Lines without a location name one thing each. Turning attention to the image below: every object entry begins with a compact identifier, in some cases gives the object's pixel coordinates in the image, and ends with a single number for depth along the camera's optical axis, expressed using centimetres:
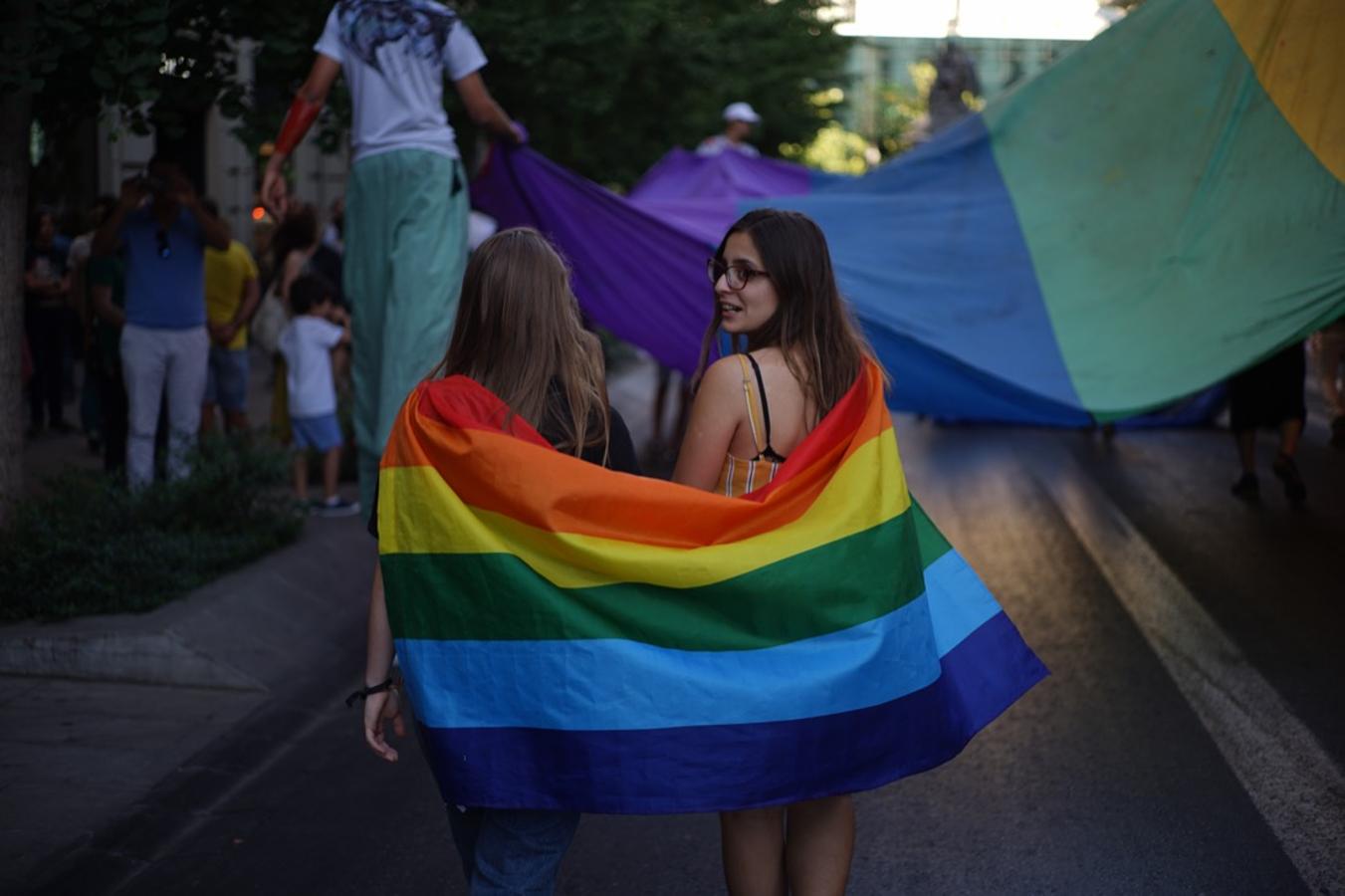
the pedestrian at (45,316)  1390
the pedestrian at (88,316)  1086
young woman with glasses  345
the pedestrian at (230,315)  1052
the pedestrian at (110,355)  977
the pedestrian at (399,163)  656
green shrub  683
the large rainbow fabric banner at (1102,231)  650
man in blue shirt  884
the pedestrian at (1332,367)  1320
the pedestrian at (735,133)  1354
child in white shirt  1002
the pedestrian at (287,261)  1086
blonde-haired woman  328
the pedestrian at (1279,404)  1058
